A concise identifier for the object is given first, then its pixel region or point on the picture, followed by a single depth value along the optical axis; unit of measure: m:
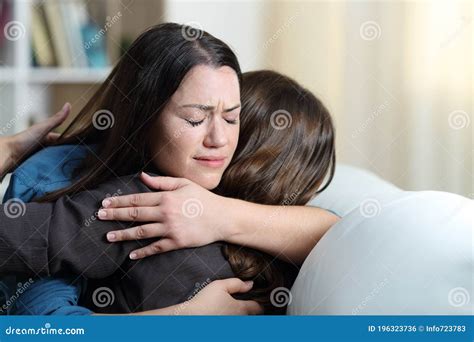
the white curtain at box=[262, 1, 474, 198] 1.92
